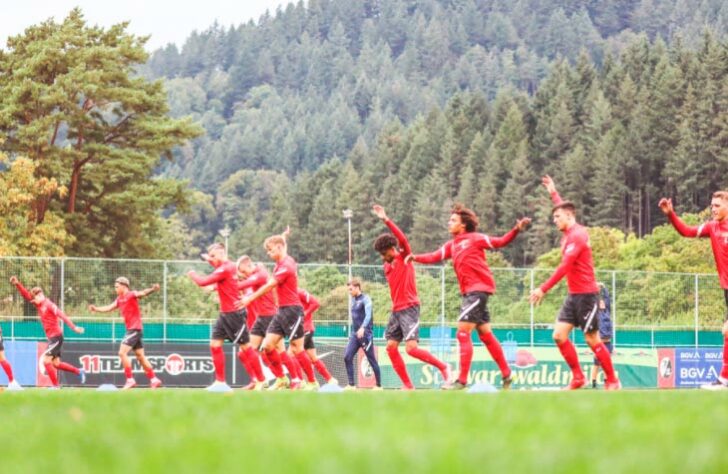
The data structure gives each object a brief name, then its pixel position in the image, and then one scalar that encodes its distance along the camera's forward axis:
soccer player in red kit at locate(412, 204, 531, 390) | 17.48
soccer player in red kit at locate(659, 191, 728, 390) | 17.89
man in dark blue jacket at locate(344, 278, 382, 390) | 24.53
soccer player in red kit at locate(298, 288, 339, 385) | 24.08
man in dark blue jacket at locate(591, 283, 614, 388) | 26.88
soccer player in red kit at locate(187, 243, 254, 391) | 21.09
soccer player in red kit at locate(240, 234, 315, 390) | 20.16
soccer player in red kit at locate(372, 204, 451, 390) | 19.83
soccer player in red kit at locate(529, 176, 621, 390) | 16.86
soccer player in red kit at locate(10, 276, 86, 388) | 27.48
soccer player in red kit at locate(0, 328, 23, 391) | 26.05
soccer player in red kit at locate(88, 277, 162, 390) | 25.08
